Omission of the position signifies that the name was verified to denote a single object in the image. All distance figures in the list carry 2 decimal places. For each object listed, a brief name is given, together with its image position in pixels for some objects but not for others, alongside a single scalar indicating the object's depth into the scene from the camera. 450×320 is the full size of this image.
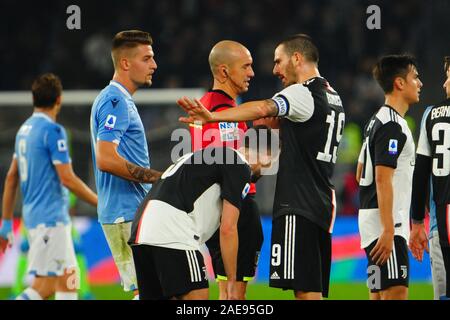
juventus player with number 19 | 11.74
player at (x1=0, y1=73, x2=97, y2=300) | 15.09
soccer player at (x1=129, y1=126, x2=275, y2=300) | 10.55
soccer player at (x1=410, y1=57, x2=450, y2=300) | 12.62
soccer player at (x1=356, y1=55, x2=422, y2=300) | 12.23
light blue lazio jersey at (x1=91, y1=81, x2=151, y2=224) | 12.80
